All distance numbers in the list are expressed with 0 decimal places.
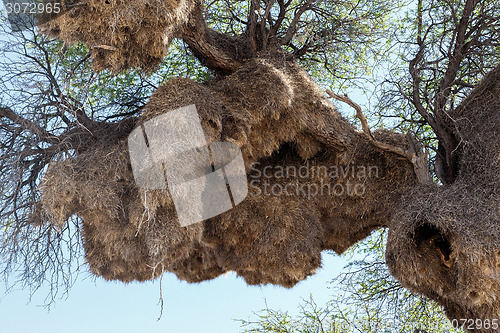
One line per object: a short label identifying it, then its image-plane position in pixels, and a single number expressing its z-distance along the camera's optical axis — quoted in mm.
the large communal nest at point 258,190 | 7555
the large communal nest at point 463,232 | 7074
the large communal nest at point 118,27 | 7355
